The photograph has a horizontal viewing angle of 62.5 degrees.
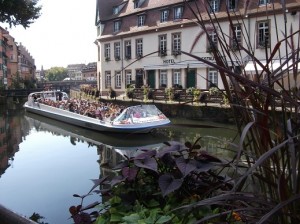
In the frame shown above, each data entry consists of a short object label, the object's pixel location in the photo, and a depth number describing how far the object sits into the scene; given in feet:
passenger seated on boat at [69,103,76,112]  42.52
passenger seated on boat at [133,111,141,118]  31.94
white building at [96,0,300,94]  52.30
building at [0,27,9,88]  107.06
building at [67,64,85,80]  308.39
